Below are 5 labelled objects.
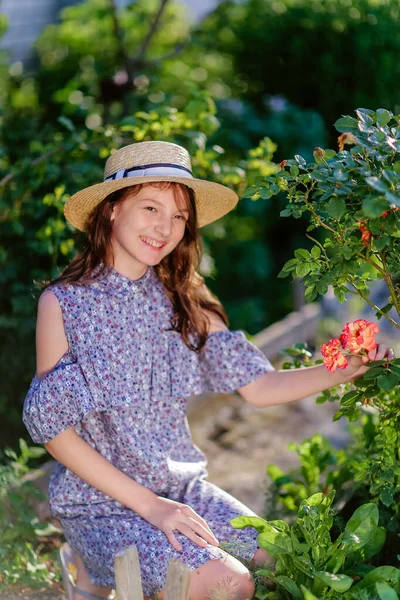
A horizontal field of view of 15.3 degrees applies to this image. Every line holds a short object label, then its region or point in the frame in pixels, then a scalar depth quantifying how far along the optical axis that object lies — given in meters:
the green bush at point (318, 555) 2.49
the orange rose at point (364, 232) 2.54
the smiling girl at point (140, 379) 2.69
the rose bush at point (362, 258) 2.45
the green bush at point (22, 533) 2.90
